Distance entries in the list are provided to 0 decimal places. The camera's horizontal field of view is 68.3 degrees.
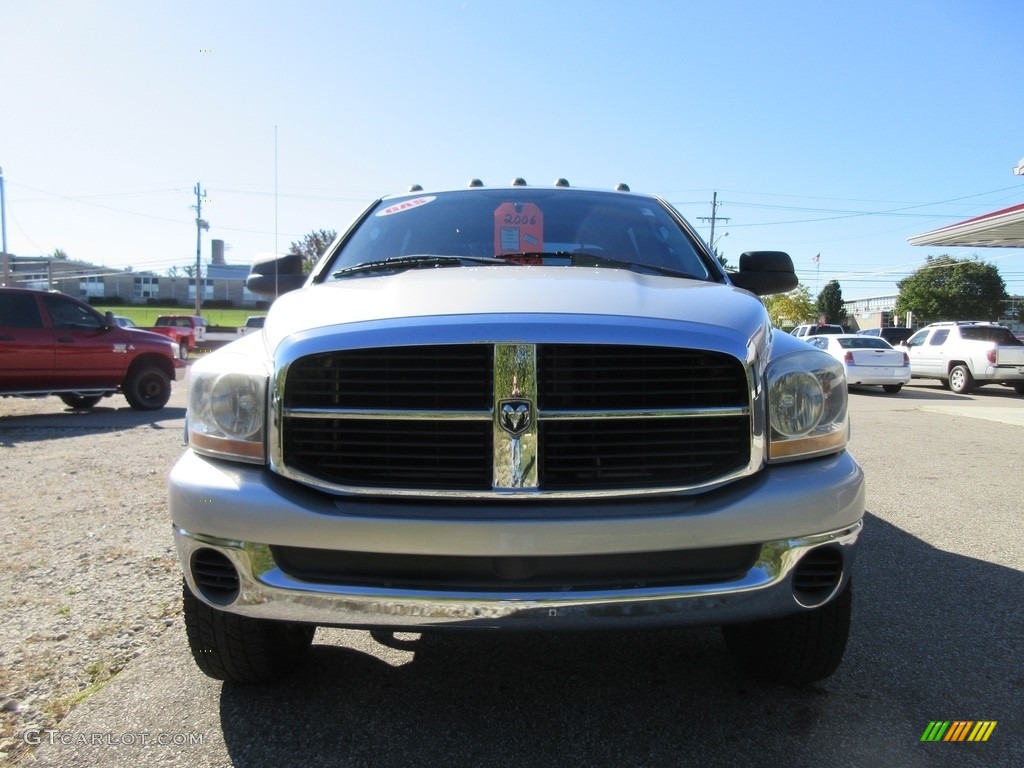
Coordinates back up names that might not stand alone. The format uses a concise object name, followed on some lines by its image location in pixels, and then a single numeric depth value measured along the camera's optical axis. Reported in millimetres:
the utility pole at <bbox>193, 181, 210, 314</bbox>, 54650
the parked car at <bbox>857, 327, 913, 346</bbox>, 29734
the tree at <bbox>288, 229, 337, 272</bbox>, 58531
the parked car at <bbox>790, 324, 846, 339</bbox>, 29500
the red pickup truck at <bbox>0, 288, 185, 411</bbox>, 10094
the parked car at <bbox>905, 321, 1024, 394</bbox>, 16844
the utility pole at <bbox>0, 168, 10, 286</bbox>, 42850
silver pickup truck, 1984
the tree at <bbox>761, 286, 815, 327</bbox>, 67875
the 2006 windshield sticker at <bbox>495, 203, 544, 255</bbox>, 3354
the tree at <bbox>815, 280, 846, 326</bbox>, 83312
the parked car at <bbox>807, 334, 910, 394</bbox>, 16656
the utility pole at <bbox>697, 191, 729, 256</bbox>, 59438
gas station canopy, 20234
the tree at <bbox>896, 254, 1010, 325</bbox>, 58750
